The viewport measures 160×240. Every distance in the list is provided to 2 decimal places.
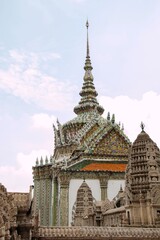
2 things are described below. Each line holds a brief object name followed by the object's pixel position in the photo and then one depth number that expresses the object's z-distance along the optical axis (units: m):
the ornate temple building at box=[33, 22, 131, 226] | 25.81
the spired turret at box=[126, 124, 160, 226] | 17.17
